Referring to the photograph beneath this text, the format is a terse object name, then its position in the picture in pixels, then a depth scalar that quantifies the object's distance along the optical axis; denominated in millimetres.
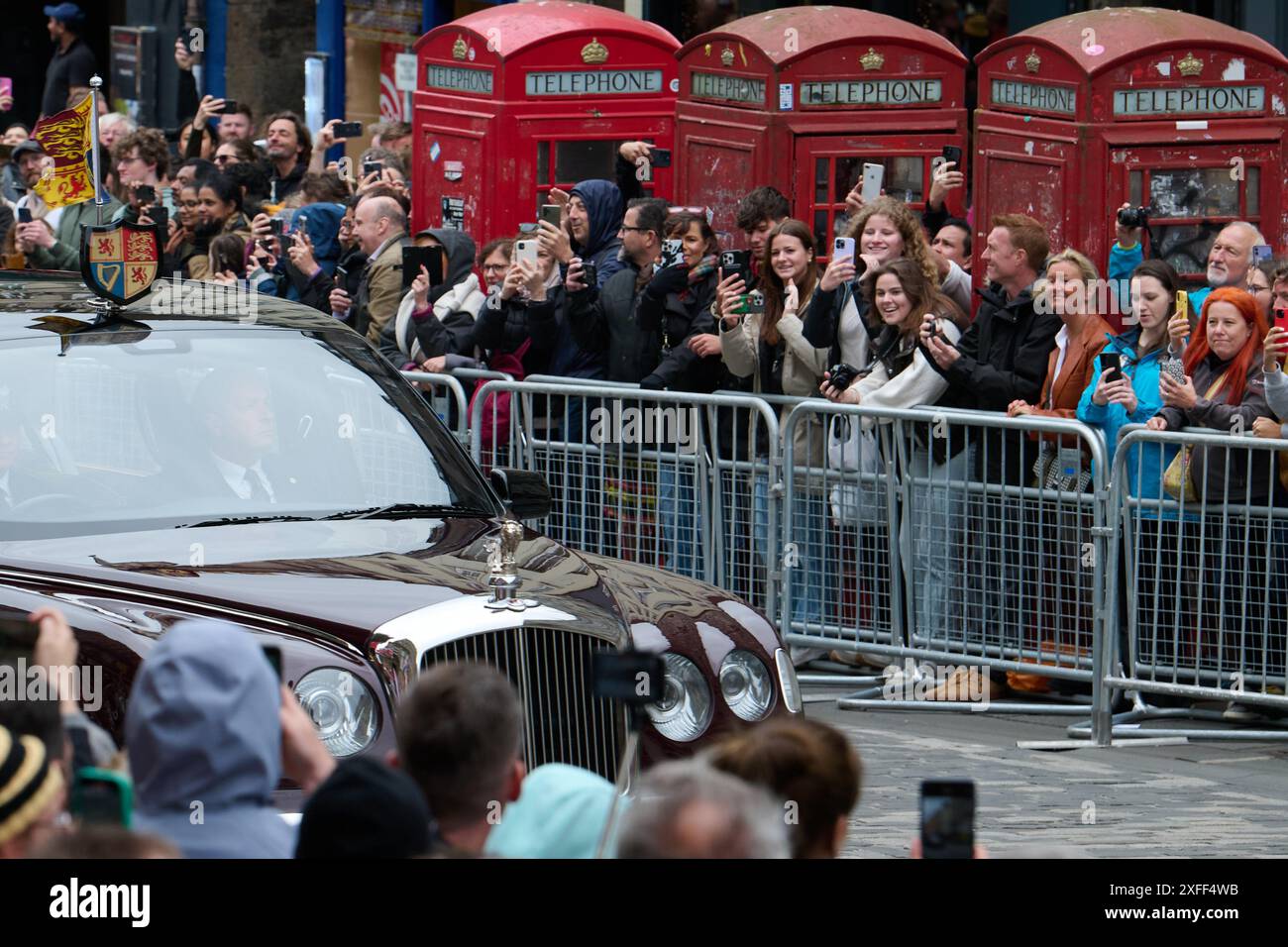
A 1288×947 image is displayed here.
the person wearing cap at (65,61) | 22531
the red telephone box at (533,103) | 13766
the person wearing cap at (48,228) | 13578
